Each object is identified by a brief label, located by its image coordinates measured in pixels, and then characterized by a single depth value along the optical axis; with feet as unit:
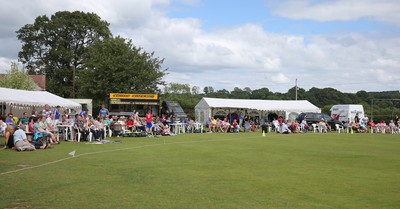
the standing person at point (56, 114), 77.96
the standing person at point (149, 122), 84.48
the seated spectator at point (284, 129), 101.76
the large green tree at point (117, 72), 147.13
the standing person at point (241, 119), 123.81
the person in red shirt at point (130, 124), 81.71
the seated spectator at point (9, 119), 68.68
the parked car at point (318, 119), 122.42
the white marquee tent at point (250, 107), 136.56
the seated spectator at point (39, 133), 55.73
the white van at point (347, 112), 142.10
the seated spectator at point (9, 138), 51.72
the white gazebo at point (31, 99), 75.14
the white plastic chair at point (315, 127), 115.08
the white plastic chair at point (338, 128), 116.02
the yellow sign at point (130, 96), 108.68
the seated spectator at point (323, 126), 115.34
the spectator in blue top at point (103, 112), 82.45
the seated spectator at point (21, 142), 49.62
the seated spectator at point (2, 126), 61.36
